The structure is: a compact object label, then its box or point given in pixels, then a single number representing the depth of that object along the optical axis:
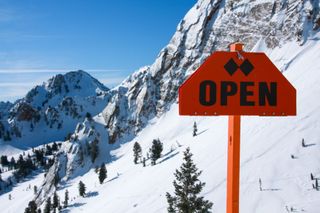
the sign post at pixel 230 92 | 4.60
